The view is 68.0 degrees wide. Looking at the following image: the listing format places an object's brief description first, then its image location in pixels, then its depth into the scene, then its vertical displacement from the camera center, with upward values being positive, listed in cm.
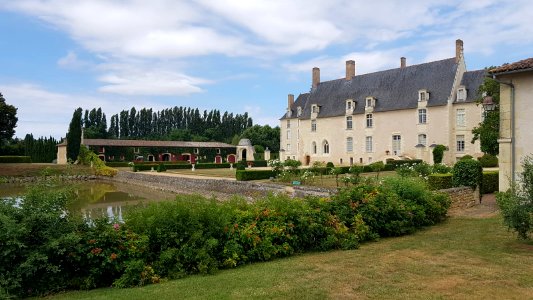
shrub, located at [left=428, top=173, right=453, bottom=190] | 1237 -83
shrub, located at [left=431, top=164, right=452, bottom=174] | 1624 -57
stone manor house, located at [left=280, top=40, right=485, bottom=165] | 3238 +378
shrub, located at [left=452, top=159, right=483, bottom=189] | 1200 -54
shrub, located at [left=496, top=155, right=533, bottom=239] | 607 -78
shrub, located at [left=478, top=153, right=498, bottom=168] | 2816 -39
